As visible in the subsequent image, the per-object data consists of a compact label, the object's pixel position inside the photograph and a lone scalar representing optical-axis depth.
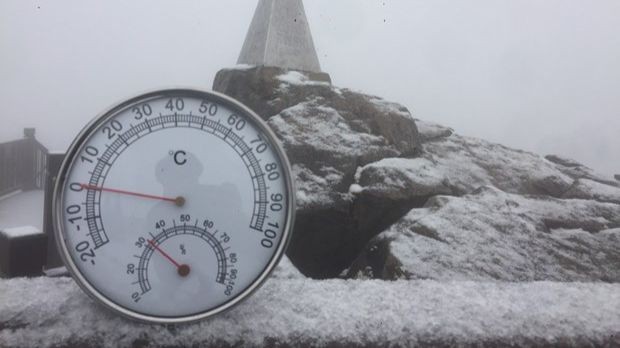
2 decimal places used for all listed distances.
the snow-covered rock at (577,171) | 2.15
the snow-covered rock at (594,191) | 1.81
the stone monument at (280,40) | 2.96
